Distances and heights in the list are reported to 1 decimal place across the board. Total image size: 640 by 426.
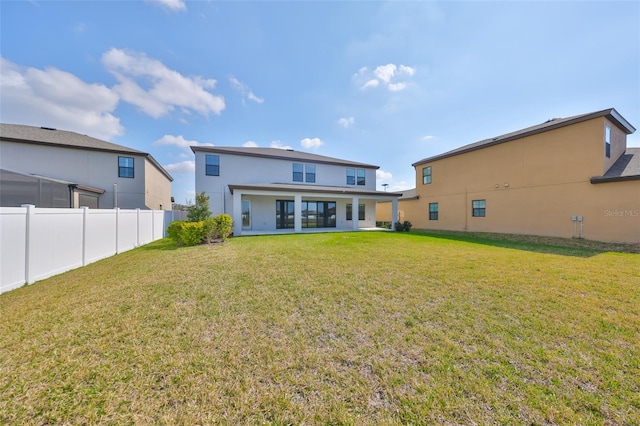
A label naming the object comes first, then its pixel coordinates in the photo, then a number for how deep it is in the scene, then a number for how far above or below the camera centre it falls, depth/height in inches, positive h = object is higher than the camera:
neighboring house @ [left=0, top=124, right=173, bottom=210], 495.5 +126.1
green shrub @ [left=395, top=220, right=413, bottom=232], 698.2 -37.2
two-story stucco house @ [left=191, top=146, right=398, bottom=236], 621.9 +62.4
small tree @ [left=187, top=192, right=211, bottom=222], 438.0 +9.4
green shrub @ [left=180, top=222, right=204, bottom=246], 397.1 -31.7
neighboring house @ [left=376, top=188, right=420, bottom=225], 877.5 +24.1
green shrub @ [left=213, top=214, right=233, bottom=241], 441.6 -20.4
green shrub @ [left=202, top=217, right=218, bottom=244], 419.4 -24.6
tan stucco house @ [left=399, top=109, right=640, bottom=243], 414.9 +69.7
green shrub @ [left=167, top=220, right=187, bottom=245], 410.7 -27.7
